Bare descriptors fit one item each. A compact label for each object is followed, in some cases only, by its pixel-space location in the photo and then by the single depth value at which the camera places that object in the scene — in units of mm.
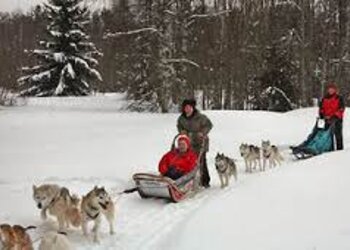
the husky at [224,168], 11438
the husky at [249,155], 13352
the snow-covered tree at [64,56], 32812
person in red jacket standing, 14078
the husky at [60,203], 7945
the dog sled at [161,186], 9812
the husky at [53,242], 5906
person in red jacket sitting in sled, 10547
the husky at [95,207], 7668
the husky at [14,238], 6211
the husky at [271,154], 13710
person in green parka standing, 11258
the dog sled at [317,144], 13625
